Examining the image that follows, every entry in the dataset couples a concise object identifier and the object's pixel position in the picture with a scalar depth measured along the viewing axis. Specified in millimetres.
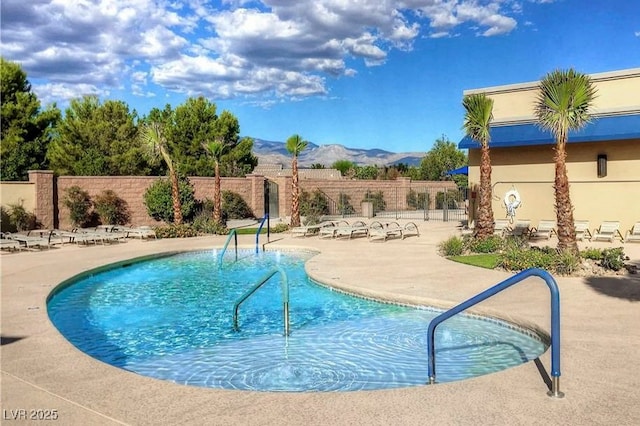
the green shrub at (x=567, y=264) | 12828
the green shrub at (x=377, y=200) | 40312
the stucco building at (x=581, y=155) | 19000
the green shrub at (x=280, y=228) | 24906
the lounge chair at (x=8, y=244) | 19016
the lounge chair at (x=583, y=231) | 19266
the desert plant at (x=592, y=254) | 13633
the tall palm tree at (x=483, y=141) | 17344
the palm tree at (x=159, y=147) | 24797
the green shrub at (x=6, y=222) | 23828
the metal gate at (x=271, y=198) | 35719
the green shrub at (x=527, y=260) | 13153
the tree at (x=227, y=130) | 47156
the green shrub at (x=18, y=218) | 24125
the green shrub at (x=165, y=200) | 27328
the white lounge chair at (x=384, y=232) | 21344
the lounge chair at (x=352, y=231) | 22000
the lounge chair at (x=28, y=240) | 19422
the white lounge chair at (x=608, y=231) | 18703
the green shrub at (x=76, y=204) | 26391
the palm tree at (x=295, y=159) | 26812
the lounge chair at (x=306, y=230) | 23045
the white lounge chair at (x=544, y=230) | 20141
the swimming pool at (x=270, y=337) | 7480
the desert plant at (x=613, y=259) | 12891
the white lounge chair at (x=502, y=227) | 20266
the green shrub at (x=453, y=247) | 16453
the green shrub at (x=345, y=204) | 39000
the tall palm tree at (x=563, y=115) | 14266
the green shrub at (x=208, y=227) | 24688
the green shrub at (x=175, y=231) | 23266
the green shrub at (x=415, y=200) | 44156
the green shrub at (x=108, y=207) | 27484
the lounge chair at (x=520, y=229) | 20109
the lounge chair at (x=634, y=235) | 18266
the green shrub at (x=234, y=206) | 32031
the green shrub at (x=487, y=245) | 16406
